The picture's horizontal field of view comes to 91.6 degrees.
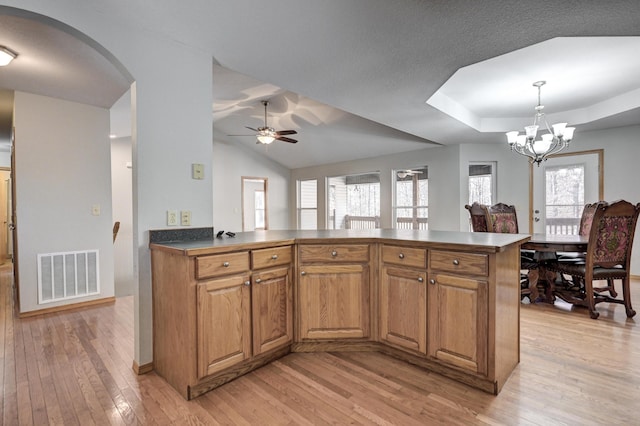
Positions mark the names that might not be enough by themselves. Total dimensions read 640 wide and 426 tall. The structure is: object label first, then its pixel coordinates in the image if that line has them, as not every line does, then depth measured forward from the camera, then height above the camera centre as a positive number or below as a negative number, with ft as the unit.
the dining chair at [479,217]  12.98 -0.37
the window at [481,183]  19.20 +1.58
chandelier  11.83 +2.80
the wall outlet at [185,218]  7.54 -0.20
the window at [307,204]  27.27 +0.46
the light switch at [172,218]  7.32 -0.19
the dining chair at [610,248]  9.76 -1.32
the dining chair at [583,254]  11.62 -1.84
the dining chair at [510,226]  11.93 -0.80
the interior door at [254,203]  25.99 +0.55
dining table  10.55 -1.46
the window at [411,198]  20.76 +0.70
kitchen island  6.07 -2.04
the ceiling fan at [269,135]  16.78 +4.09
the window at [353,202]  23.90 +0.59
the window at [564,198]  16.84 +0.56
